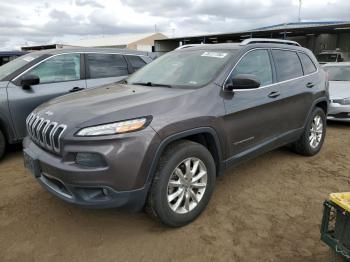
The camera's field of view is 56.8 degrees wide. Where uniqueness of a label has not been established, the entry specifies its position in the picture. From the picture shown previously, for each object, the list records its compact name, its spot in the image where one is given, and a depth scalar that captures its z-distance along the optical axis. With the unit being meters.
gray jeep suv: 2.56
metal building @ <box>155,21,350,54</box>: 27.41
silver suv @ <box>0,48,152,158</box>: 4.75
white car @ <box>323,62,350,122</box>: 7.28
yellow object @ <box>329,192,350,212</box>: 1.97
